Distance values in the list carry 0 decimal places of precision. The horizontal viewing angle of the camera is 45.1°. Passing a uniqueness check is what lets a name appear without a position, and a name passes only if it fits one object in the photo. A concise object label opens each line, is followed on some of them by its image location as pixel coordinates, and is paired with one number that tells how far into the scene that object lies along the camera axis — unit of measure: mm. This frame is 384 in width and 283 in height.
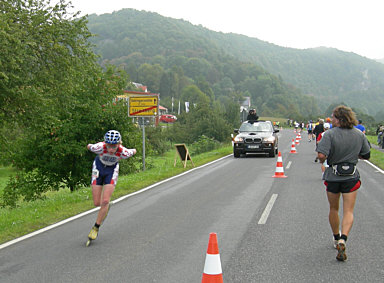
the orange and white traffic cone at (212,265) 4188
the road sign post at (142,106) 18156
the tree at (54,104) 18422
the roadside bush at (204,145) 43812
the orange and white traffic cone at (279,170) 14831
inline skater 6664
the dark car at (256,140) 22203
